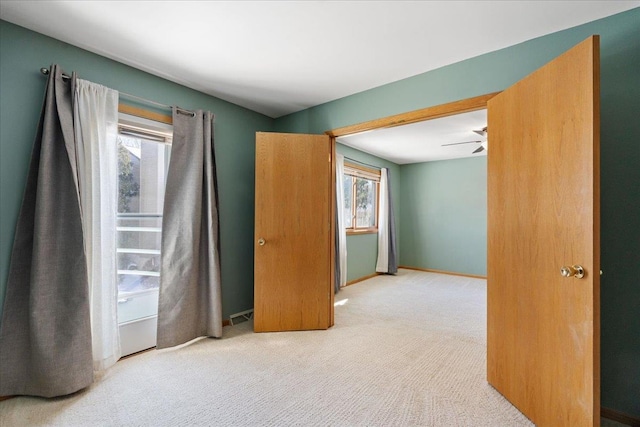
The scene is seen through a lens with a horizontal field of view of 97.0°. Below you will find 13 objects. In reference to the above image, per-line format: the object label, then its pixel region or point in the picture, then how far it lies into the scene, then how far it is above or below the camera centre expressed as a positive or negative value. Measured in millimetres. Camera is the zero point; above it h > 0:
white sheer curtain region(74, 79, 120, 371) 1953 +94
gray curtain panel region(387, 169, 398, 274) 5609 -625
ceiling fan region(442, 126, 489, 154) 3429 +990
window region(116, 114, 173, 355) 2312 -28
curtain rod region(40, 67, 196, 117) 1848 +933
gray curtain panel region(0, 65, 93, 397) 1724 -407
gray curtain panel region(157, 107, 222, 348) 2439 -240
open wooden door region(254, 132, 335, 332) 2795 -200
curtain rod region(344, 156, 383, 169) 4838 +903
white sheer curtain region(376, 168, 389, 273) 5582 -304
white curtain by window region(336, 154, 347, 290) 4359 -271
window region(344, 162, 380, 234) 5094 +265
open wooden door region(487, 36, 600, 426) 1262 -160
